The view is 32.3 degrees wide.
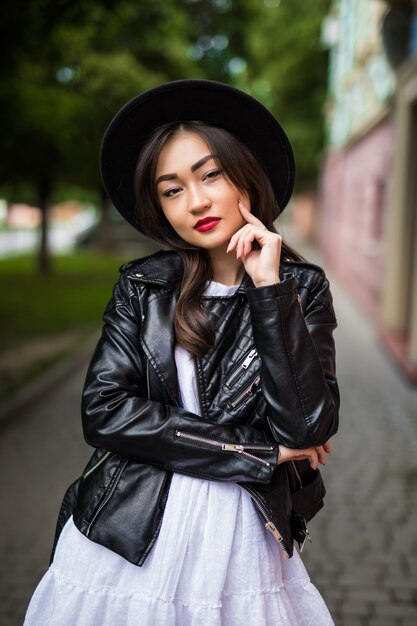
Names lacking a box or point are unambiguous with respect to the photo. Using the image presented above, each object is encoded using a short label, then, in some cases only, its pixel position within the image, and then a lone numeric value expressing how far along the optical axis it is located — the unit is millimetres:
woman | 1687
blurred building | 9227
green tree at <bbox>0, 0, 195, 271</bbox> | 7211
